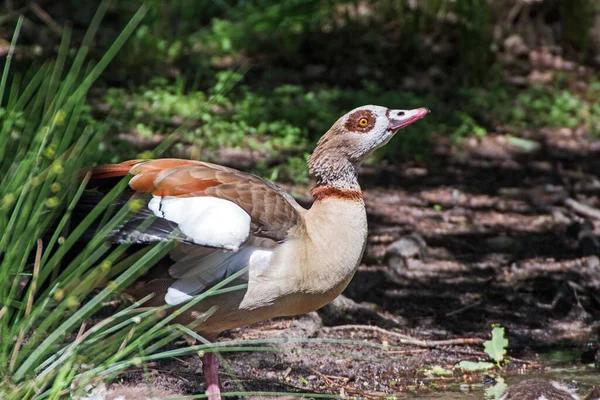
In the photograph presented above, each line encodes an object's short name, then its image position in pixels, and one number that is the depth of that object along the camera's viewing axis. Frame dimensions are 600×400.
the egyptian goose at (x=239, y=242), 8.28
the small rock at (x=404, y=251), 13.94
